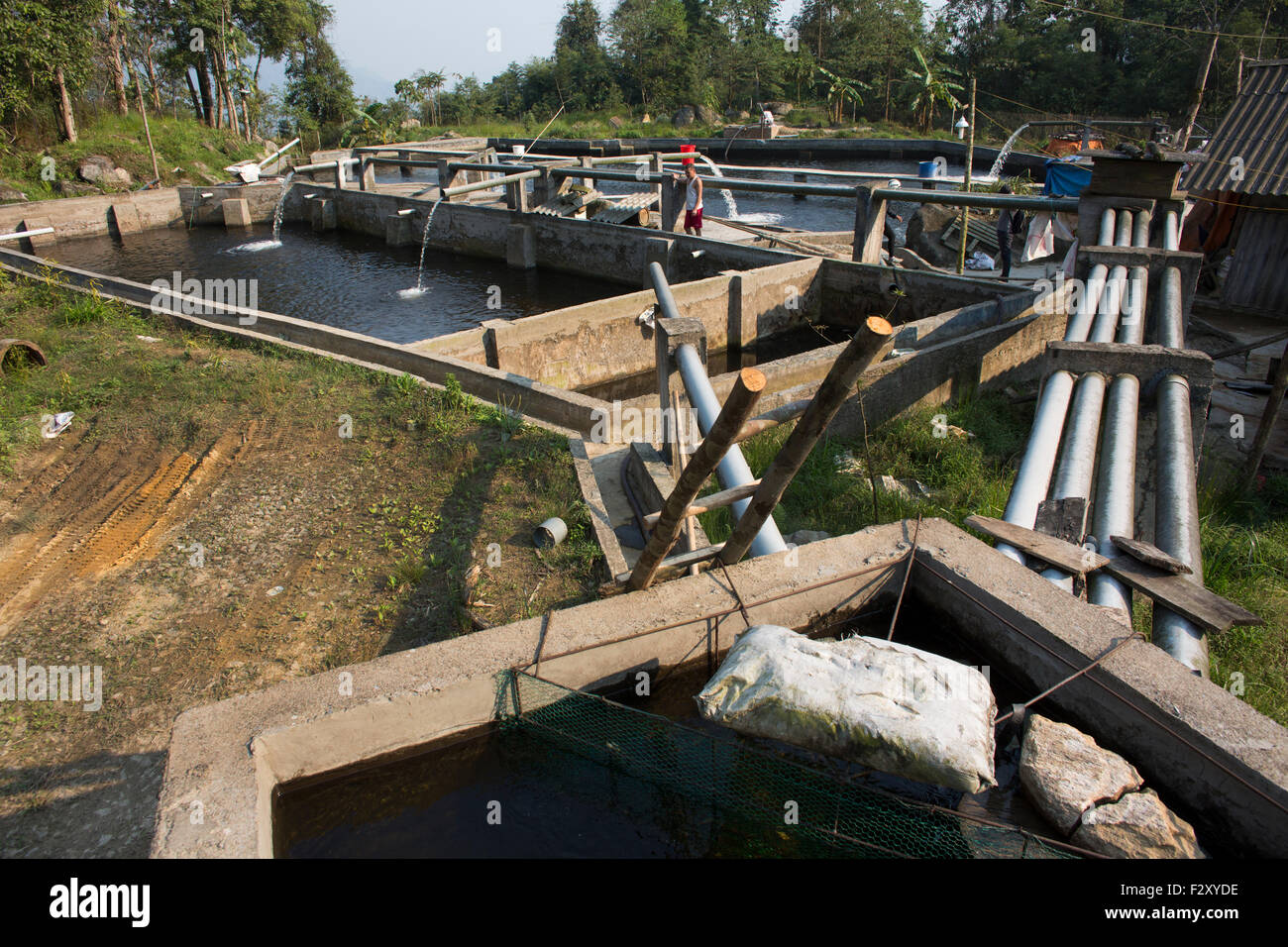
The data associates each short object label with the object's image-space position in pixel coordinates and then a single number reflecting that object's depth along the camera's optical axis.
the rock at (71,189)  21.75
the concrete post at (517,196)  15.84
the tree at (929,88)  34.16
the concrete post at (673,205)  13.52
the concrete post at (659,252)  12.98
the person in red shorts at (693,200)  13.00
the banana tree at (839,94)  39.00
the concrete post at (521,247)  15.27
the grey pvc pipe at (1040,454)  4.54
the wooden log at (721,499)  3.81
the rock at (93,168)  22.61
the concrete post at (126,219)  19.72
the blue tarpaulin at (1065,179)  13.82
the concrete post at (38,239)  18.20
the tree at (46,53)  21.06
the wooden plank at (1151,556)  3.95
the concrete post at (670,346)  5.63
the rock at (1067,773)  3.05
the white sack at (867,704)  2.87
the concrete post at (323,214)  19.91
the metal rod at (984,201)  9.08
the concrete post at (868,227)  11.10
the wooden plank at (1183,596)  3.62
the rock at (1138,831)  2.80
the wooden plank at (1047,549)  4.06
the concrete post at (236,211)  20.80
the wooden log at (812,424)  2.69
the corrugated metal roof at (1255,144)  10.44
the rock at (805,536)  5.31
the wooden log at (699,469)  2.82
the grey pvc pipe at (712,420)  4.36
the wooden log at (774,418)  3.31
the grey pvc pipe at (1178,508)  3.64
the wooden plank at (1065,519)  4.31
